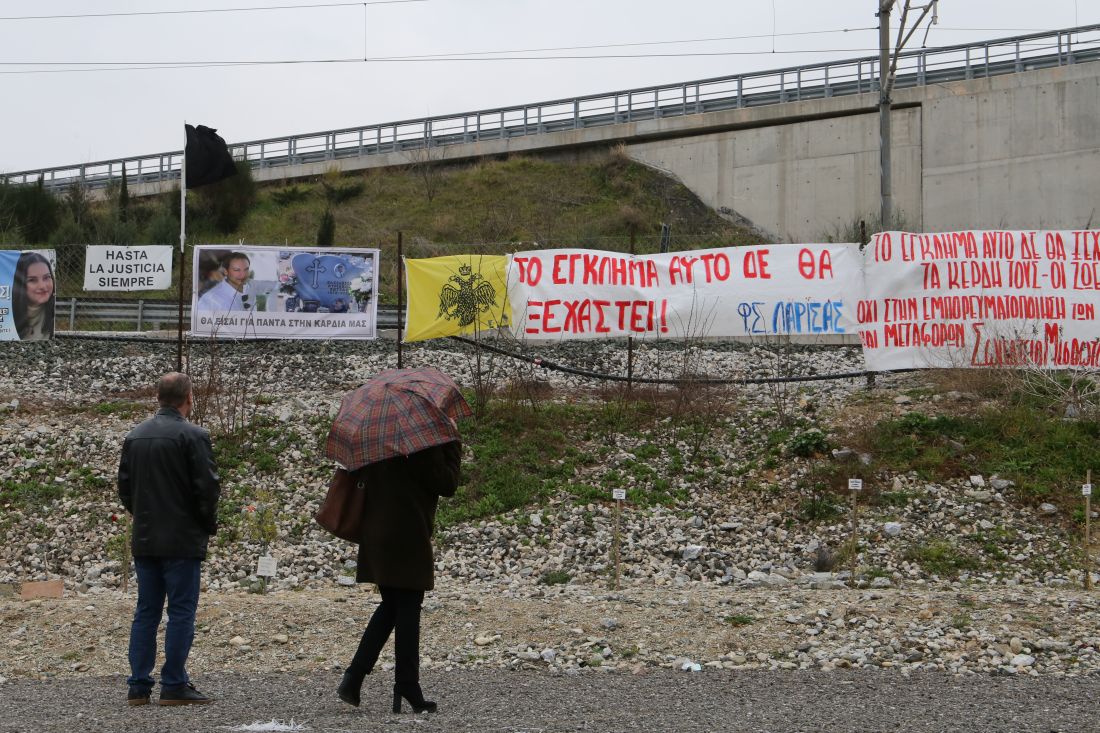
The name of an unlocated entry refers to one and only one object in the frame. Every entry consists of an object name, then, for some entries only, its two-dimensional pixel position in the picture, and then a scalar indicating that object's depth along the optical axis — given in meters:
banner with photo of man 14.86
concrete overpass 29.52
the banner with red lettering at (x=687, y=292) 14.35
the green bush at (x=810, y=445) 12.81
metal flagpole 14.32
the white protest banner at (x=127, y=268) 16.56
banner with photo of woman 15.48
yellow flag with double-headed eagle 14.23
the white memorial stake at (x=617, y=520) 9.52
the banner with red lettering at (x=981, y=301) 13.76
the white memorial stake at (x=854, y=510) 9.79
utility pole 15.87
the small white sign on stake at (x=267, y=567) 9.22
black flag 18.06
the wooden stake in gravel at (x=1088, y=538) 9.59
